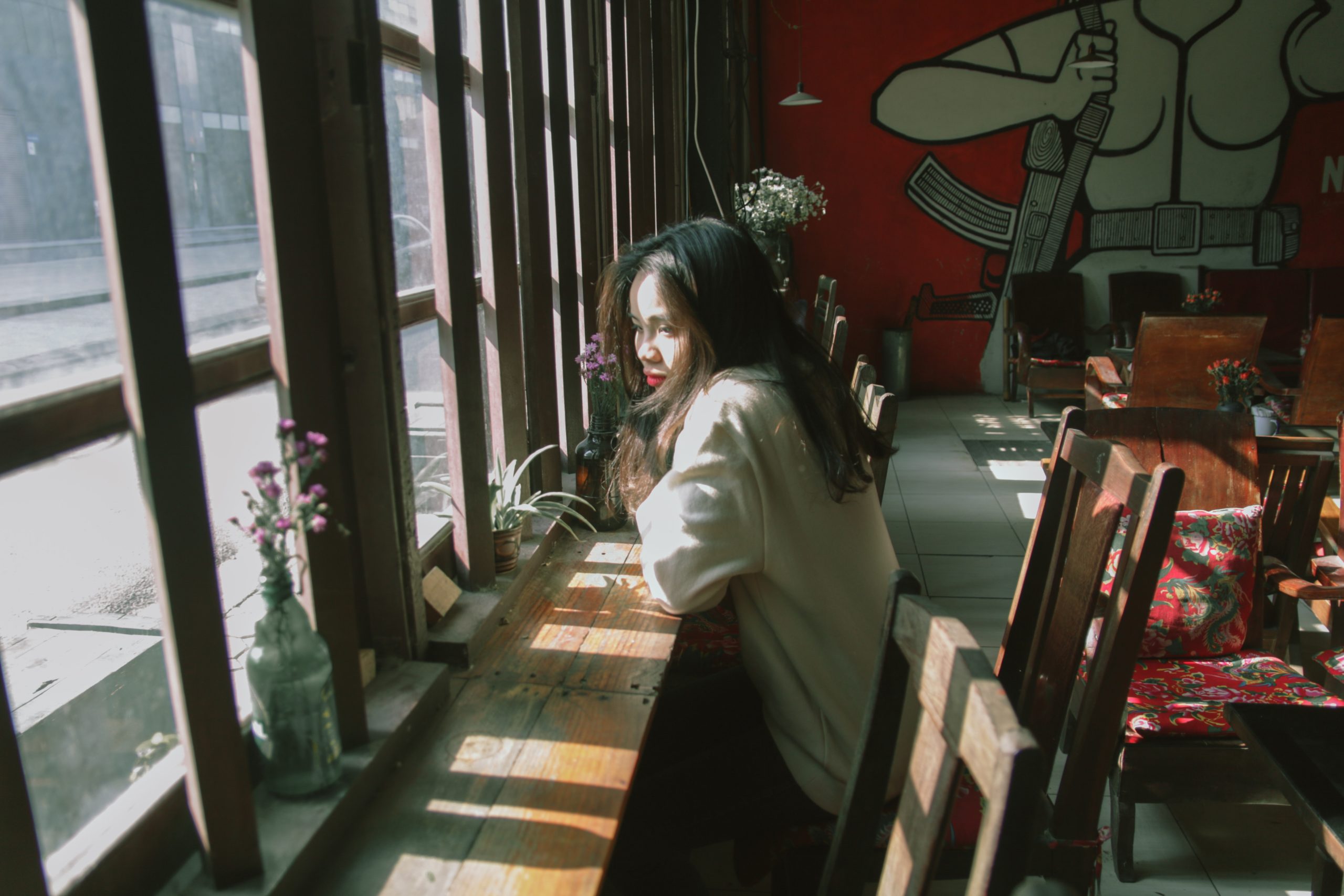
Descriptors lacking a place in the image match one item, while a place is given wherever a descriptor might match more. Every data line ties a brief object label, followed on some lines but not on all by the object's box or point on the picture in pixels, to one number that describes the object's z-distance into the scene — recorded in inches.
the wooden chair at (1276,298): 280.5
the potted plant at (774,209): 227.3
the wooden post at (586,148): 105.4
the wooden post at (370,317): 50.2
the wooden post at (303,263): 44.4
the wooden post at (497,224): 74.3
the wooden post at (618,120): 124.3
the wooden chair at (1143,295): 285.2
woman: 62.2
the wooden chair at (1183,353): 197.2
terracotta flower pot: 75.5
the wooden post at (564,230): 94.8
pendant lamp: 249.8
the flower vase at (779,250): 224.1
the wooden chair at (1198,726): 84.3
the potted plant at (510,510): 75.9
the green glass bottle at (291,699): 43.1
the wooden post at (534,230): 84.4
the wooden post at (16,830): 30.4
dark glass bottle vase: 91.2
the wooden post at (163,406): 33.5
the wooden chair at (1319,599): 97.1
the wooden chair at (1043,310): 285.3
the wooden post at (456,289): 62.3
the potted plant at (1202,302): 248.7
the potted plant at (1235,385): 159.3
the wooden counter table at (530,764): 43.8
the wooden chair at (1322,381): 204.7
